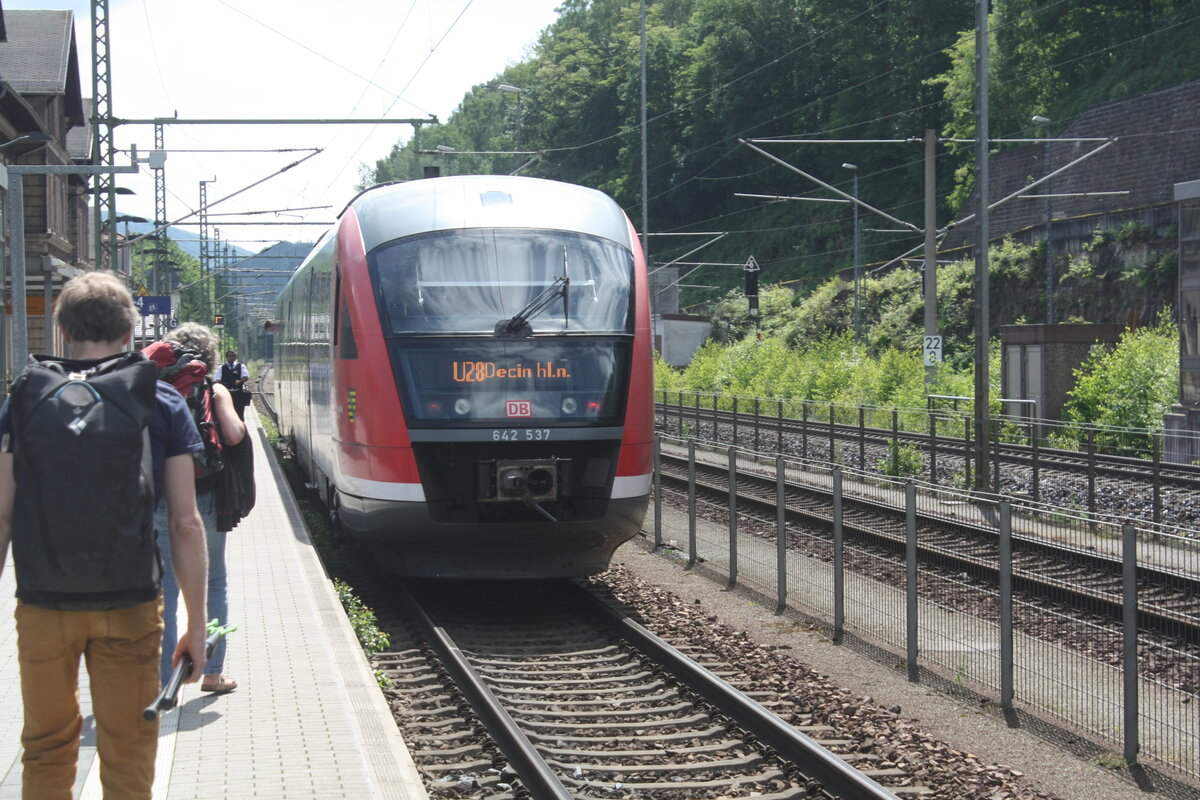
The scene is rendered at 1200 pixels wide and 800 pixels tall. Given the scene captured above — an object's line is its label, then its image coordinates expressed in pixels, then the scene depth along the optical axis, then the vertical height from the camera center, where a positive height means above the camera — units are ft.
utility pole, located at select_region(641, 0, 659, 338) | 119.72 +16.62
